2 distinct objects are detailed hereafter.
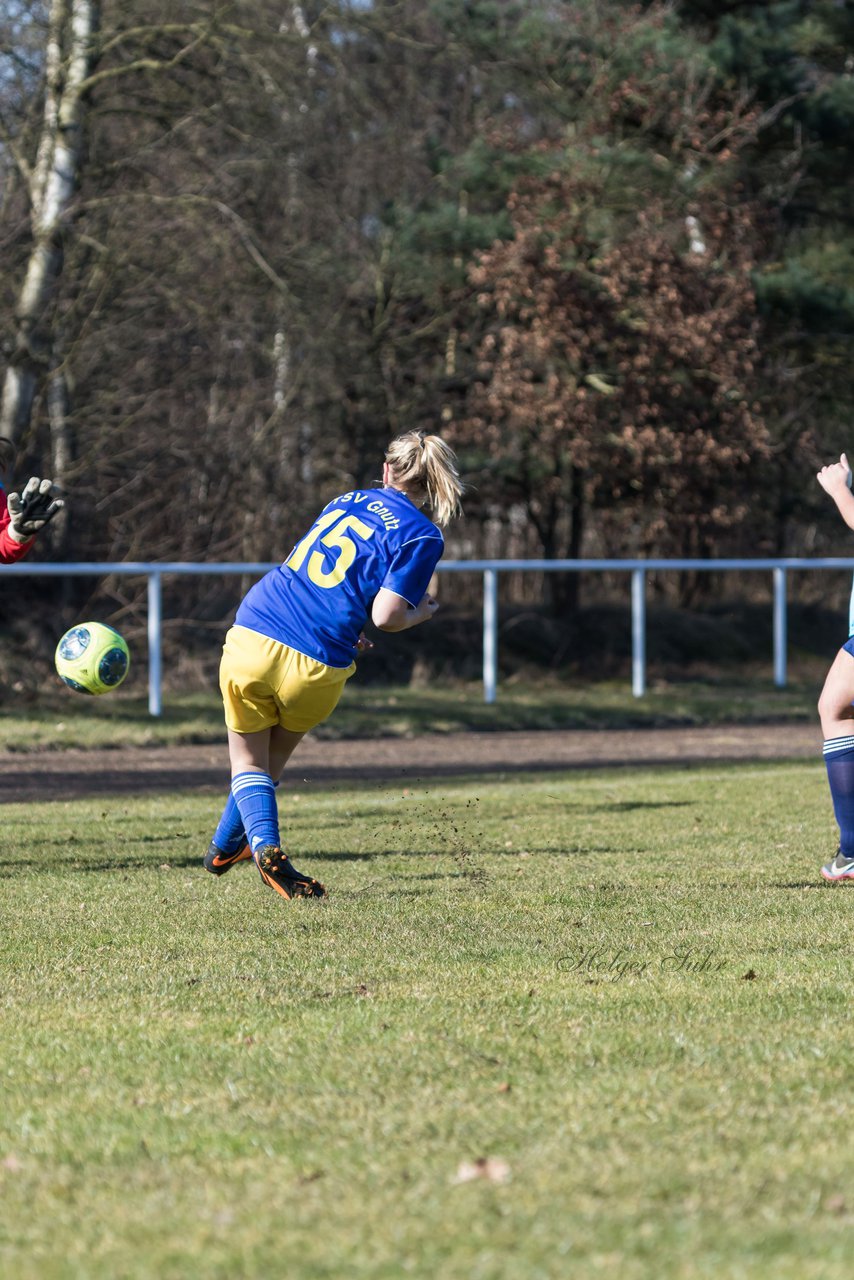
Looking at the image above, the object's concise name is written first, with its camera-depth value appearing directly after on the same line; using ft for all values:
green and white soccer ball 52.85
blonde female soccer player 43.47
